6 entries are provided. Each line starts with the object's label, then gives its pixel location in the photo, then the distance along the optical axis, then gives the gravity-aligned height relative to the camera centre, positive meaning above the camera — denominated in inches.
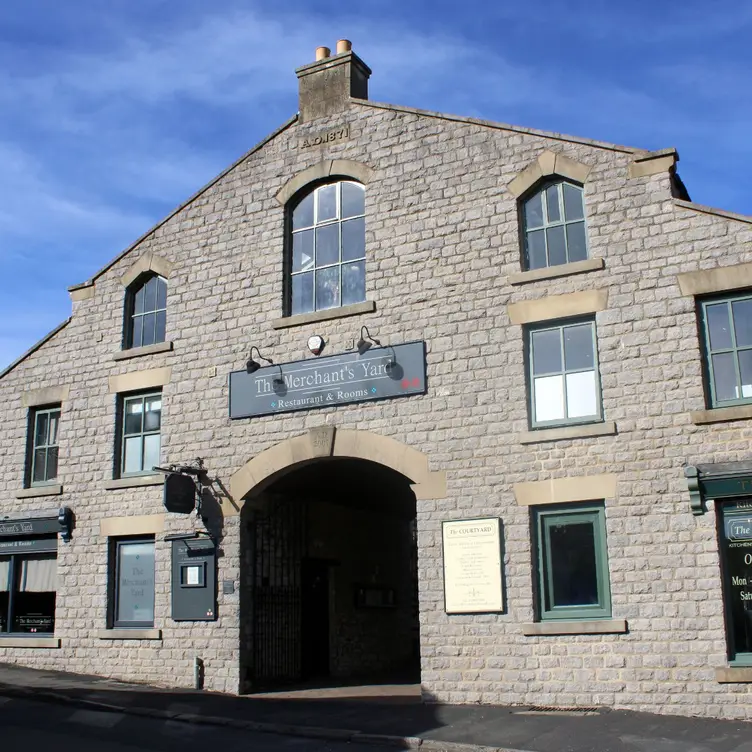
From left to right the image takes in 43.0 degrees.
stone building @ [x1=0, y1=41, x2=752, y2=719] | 474.3 +102.6
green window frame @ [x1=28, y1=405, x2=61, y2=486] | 691.4 +116.5
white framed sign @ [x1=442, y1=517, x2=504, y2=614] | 502.9 +19.0
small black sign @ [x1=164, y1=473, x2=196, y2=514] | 578.2 +68.3
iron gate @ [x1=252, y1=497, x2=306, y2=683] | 612.7 +10.3
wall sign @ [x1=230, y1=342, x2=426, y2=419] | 550.9 +130.8
